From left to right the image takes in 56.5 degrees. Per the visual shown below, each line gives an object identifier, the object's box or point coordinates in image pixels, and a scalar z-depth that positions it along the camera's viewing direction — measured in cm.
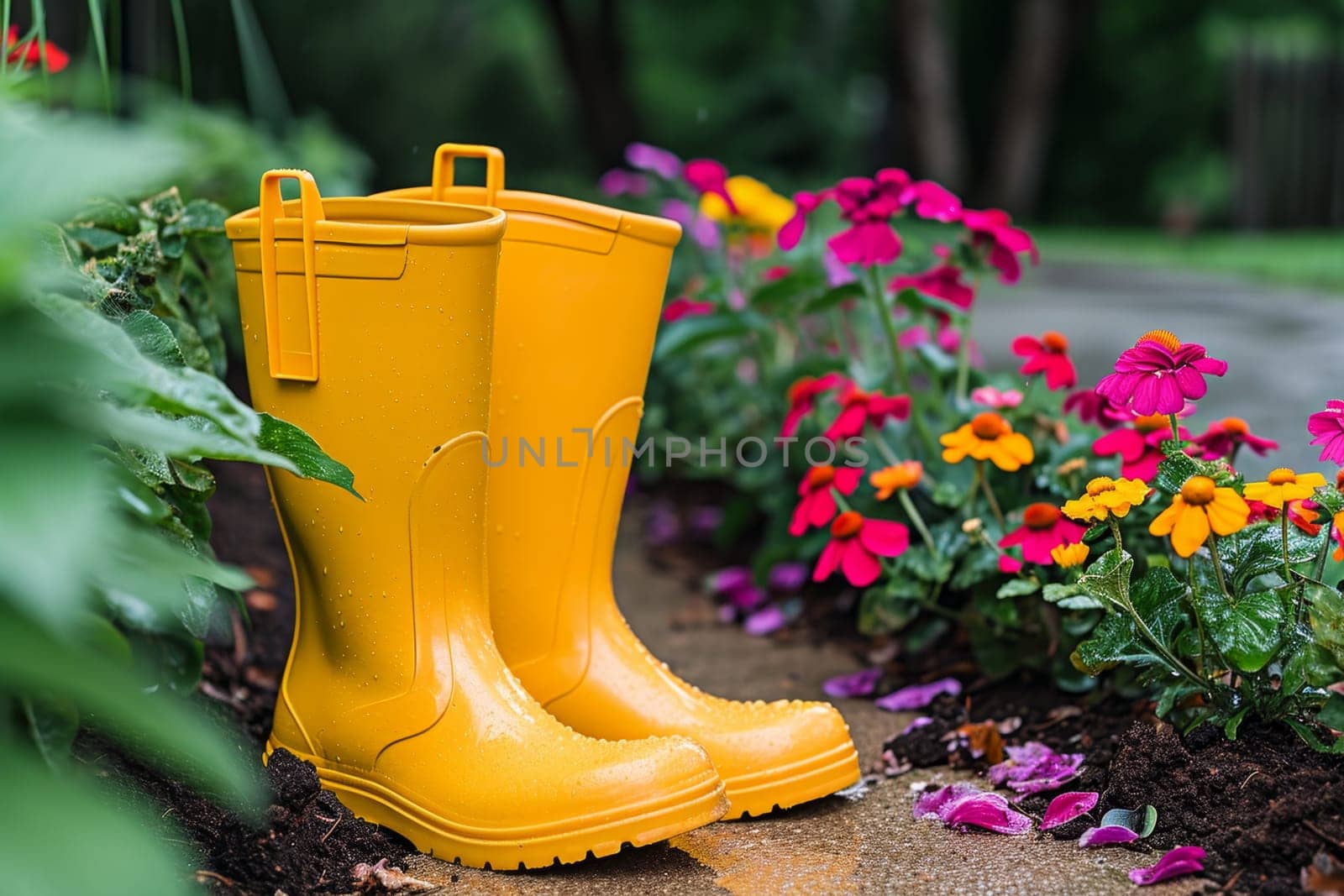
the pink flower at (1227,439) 139
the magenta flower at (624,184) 284
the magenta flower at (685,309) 216
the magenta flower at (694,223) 270
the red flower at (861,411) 163
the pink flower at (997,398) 162
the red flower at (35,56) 161
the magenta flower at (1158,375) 119
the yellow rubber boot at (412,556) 112
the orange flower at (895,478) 153
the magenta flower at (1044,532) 135
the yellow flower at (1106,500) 115
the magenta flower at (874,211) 163
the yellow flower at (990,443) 145
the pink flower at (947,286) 177
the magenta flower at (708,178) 201
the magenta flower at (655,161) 244
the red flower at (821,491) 158
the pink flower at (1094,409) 155
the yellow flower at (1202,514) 108
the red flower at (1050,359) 161
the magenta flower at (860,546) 151
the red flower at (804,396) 176
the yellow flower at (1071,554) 119
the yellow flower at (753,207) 231
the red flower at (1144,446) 138
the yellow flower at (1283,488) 109
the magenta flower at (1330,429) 113
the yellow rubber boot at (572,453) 132
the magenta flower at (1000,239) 166
